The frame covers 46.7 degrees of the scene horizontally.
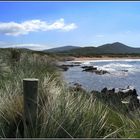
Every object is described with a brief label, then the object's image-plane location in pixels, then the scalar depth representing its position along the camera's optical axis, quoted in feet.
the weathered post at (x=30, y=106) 7.41
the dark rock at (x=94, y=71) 56.21
